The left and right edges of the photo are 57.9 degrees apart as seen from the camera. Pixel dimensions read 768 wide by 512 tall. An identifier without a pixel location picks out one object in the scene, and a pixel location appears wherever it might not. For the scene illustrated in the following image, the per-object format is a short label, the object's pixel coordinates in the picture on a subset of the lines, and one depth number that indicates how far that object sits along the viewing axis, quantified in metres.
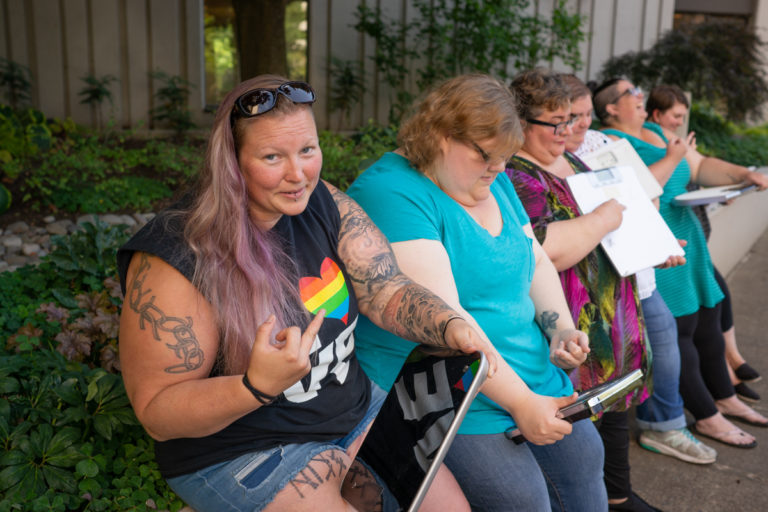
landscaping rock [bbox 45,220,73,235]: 4.61
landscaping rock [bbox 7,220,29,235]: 4.59
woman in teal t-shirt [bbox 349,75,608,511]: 2.08
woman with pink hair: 1.53
